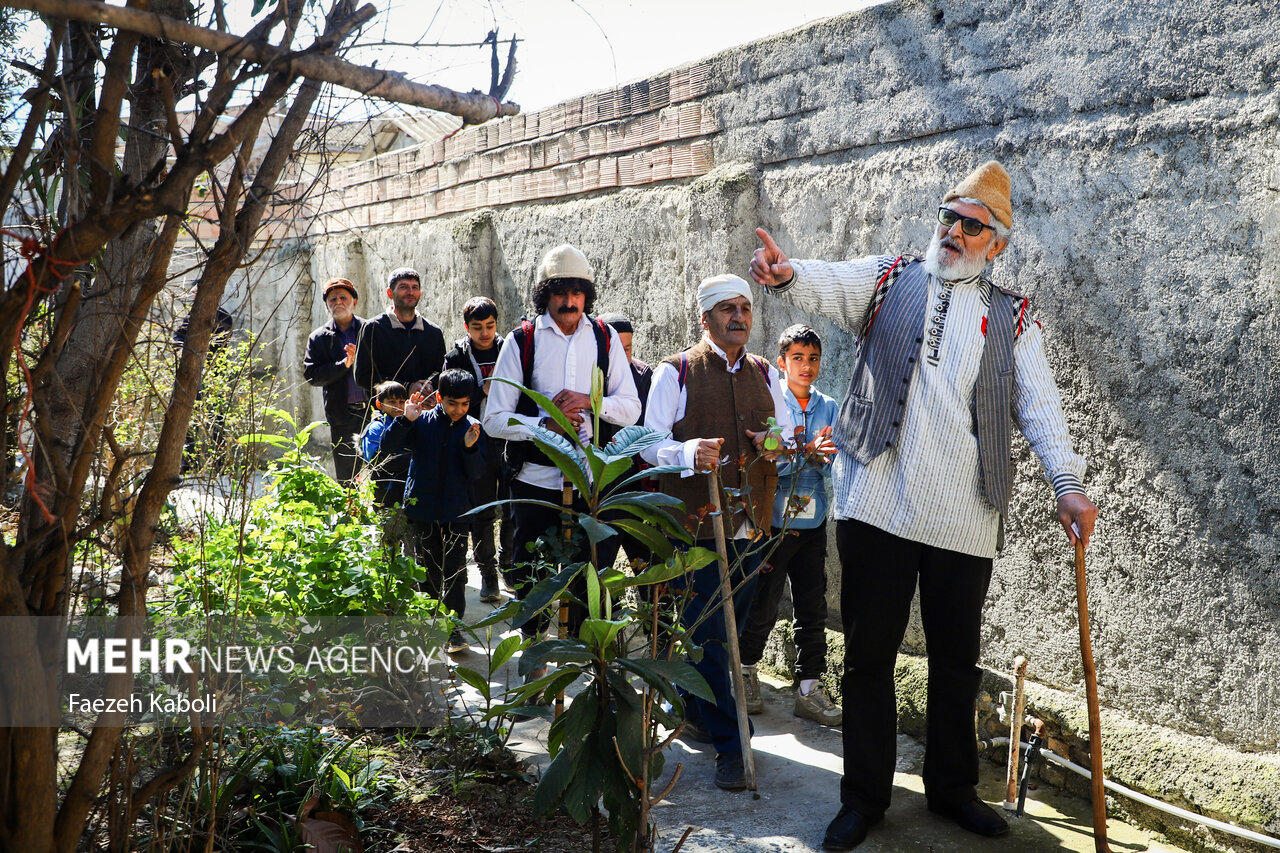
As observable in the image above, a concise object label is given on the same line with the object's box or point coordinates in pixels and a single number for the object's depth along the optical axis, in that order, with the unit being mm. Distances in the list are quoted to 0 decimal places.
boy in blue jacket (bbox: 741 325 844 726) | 3945
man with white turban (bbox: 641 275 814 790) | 3598
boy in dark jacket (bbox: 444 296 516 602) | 5139
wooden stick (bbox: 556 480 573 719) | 3106
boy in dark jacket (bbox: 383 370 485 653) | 4566
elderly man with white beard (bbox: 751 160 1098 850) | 3008
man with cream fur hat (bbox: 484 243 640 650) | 4027
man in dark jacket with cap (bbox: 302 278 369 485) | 6121
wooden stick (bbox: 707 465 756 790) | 3248
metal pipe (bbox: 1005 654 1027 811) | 3285
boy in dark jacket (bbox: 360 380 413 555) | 4562
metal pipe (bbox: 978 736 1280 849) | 2859
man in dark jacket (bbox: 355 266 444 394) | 5840
